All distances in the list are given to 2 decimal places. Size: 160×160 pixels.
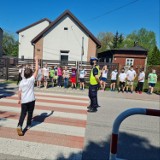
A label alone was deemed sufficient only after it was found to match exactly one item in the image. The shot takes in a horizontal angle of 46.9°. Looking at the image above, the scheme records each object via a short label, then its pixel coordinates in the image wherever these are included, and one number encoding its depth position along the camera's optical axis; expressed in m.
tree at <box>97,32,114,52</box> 67.69
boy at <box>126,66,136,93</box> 12.67
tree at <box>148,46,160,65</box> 42.28
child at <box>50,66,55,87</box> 13.80
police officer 6.84
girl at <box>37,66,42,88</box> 12.59
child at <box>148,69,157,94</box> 12.42
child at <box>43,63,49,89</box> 12.88
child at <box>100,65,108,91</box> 13.20
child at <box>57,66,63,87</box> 13.58
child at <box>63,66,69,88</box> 13.29
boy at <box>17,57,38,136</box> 4.59
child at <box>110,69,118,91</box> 13.36
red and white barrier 2.44
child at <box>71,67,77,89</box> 13.40
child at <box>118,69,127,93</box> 12.54
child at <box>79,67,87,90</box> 13.04
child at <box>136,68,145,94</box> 12.65
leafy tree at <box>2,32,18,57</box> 72.44
